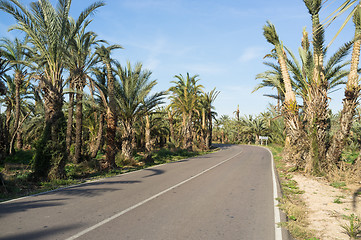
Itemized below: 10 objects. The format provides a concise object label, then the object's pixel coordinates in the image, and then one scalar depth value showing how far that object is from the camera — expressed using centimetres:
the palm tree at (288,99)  1373
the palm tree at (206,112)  3784
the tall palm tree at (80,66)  1616
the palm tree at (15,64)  1932
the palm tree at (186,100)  2975
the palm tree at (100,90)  1609
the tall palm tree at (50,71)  1020
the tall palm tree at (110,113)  1430
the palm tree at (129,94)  1728
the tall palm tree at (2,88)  915
